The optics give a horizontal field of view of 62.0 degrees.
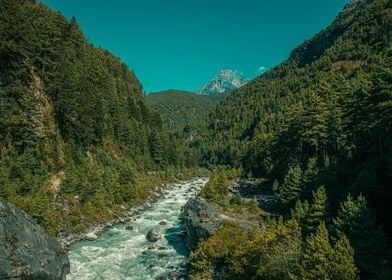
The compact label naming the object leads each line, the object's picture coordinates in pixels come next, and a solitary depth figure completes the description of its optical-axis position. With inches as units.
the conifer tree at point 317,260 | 881.5
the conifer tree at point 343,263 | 863.1
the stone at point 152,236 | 2032.5
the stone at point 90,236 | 2002.0
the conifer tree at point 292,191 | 2096.5
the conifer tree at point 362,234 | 1058.1
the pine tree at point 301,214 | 1476.4
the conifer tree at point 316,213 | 1412.8
